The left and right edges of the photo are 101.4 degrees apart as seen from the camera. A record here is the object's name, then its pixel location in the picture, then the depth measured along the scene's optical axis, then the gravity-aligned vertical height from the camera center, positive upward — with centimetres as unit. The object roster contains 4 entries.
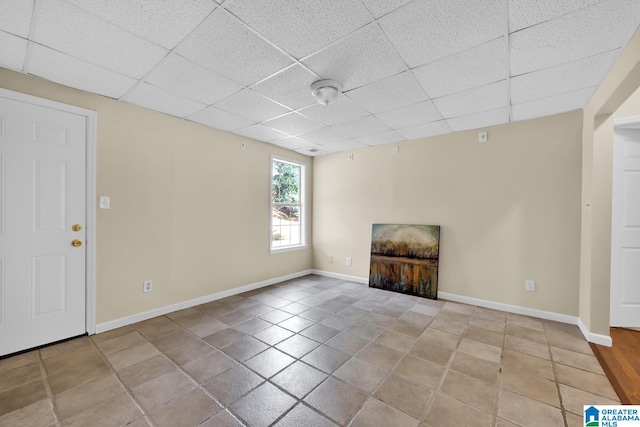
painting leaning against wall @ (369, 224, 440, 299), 395 -75
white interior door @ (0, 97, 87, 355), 229 -15
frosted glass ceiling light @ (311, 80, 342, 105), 239 +113
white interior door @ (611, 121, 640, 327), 285 -17
